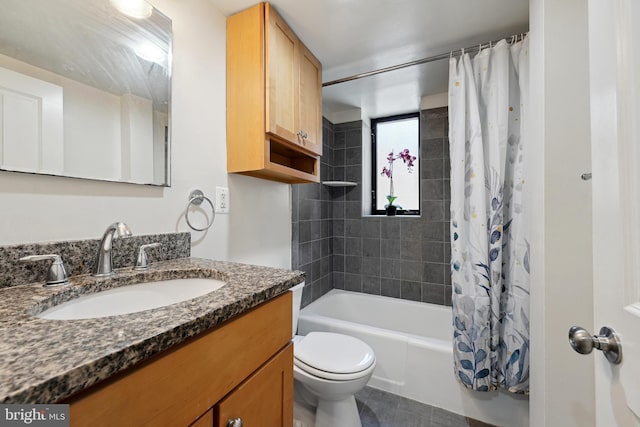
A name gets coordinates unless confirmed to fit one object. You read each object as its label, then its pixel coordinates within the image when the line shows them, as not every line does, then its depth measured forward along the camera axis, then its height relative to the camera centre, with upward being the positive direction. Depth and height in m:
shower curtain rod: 1.44 +0.96
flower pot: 2.44 +0.03
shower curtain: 1.31 -0.07
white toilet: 1.16 -0.75
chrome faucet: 0.76 -0.12
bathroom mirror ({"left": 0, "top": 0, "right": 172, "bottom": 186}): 0.68 +0.40
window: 2.44 +0.51
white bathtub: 1.38 -0.98
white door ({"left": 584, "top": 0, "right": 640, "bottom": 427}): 0.39 +0.03
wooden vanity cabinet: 0.36 -0.31
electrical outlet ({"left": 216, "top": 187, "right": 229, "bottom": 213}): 1.24 +0.07
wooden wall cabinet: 1.20 +0.61
